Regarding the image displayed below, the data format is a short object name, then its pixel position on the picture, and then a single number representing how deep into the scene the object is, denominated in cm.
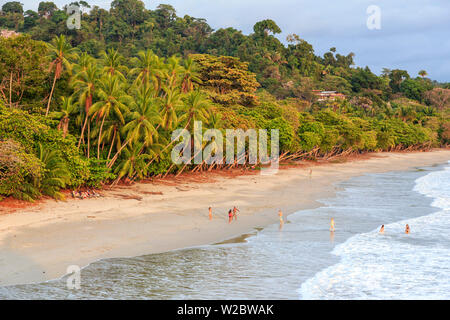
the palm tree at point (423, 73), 16575
